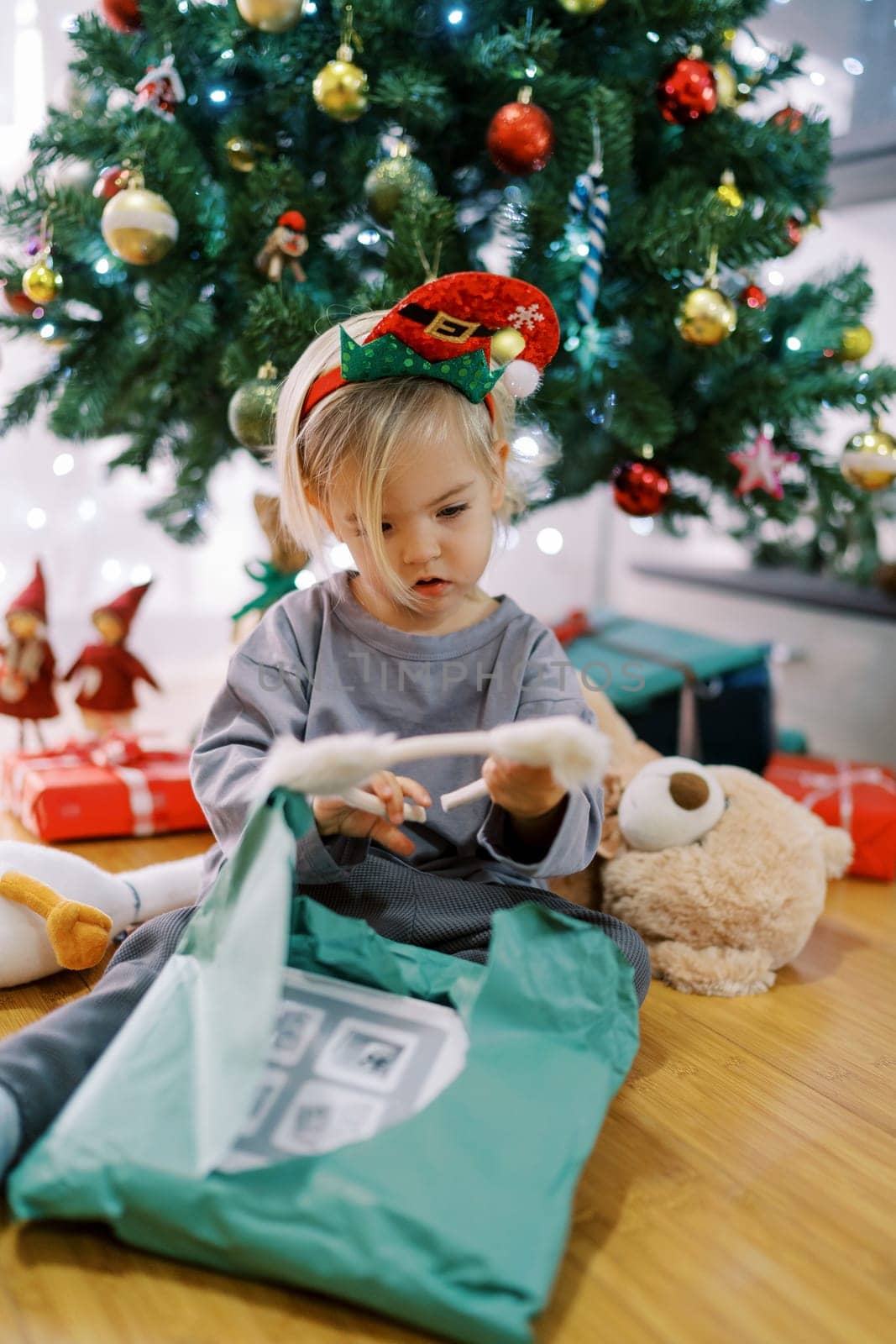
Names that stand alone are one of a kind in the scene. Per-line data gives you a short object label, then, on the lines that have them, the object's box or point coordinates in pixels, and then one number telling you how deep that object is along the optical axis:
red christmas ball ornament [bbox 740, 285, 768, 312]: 1.09
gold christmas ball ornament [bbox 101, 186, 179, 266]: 0.95
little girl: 0.75
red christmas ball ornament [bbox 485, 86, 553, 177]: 0.95
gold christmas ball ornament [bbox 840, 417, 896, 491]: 1.11
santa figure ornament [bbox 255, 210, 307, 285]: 0.99
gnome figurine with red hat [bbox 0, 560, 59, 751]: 1.27
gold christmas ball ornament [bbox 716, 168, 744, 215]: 1.00
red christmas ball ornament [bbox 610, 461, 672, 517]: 1.16
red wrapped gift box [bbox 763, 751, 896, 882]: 1.23
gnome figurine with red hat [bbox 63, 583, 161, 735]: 1.34
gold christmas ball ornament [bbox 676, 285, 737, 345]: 0.99
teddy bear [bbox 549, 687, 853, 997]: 0.94
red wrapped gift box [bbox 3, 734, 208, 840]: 1.16
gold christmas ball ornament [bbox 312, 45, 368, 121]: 0.93
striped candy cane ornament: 1.00
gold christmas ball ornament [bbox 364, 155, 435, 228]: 0.97
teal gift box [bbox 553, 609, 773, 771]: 1.36
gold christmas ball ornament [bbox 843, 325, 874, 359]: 1.13
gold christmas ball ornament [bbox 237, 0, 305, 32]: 0.91
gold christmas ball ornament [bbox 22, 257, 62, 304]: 1.02
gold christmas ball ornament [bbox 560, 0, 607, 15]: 0.95
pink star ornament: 1.16
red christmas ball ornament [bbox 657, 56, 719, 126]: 1.00
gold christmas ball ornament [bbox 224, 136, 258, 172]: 1.02
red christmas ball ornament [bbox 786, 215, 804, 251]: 1.04
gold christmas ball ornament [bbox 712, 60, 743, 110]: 1.06
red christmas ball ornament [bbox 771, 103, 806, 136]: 1.11
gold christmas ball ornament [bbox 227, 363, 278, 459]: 0.97
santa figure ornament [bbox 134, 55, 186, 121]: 0.99
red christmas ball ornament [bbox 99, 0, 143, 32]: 1.02
